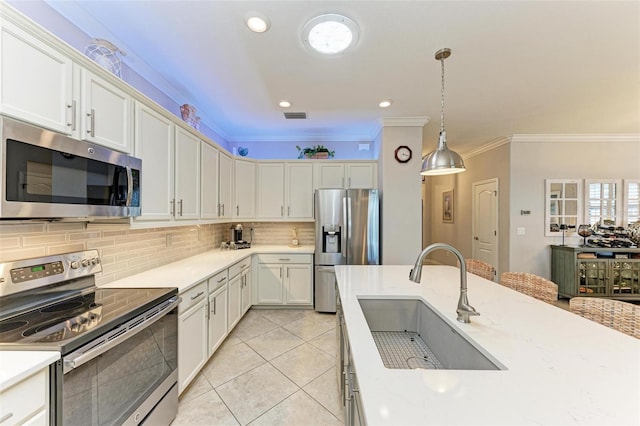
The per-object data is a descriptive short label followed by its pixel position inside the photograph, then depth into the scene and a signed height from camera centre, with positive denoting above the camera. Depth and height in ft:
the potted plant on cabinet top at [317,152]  13.37 +3.26
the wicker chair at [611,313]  4.04 -1.67
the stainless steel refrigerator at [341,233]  11.30 -0.89
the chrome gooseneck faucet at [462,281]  3.68 -1.00
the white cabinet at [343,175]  12.94 +1.99
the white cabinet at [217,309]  7.55 -3.07
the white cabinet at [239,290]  9.21 -3.09
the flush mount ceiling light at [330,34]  5.51 +4.21
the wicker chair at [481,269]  7.62 -1.70
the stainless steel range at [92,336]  3.43 -1.91
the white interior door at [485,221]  15.23 -0.42
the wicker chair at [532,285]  5.83 -1.71
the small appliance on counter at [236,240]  12.35 -1.39
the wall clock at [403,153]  11.44 +2.75
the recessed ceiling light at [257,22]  5.44 +4.24
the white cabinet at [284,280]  11.84 -3.14
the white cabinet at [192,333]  6.03 -3.12
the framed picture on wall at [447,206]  20.25 +0.69
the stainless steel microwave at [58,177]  3.44 +0.57
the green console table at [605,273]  12.47 -2.85
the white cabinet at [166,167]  6.07 +1.27
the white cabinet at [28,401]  2.78 -2.22
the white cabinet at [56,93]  3.56 +1.98
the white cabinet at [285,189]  13.07 +1.24
